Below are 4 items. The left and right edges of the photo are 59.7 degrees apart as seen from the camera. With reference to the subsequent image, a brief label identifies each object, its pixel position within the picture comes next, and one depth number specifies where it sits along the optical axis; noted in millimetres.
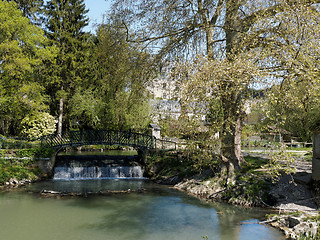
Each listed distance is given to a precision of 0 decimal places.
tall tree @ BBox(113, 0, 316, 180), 12804
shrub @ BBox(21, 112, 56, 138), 25328
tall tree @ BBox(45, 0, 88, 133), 30797
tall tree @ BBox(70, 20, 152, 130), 31062
